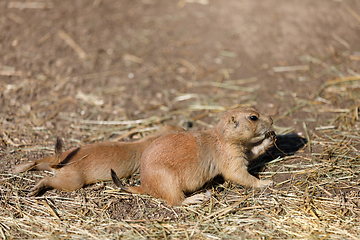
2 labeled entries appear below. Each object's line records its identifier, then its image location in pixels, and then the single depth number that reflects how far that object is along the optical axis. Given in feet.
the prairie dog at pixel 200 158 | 24.58
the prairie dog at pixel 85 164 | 26.37
